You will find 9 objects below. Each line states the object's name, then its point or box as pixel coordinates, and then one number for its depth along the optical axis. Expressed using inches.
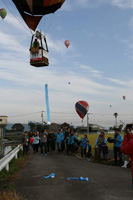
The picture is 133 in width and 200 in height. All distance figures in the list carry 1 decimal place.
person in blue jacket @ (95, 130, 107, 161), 458.7
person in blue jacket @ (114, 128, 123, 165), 419.3
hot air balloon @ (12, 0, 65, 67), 505.8
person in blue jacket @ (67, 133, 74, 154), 591.8
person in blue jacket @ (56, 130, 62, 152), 651.1
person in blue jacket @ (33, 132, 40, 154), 642.8
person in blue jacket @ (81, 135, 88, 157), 530.0
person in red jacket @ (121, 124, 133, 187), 165.6
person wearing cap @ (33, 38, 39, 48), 563.7
